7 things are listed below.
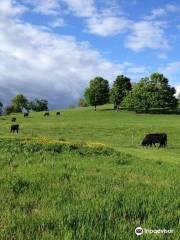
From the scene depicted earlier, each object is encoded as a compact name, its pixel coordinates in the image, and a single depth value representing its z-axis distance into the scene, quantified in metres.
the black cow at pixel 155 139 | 40.16
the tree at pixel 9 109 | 185.88
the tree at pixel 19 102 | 179.11
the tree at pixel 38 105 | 179.32
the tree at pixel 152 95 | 106.38
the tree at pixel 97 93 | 117.19
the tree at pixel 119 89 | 114.19
